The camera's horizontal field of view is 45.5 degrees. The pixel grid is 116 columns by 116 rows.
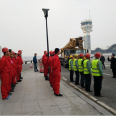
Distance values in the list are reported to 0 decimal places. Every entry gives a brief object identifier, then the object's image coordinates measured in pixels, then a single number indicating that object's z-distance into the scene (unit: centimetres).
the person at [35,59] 1379
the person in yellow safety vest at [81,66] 715
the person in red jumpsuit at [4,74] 493
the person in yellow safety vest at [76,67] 791
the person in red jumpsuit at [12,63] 674
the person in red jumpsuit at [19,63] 836
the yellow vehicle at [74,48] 1827
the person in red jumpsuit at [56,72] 554
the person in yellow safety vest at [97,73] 553
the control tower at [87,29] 13500
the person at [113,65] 1007
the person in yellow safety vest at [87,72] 633
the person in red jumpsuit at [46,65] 870
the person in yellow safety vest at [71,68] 855
